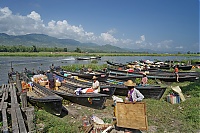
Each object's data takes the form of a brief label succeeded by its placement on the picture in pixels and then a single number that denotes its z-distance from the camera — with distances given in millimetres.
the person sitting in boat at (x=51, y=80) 11689
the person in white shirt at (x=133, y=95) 5672
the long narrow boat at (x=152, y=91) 10594
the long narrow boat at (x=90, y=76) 15568
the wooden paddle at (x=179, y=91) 10171
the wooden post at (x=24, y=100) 6648
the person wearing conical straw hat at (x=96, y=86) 10262
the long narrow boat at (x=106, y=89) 10648
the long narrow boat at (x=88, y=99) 9020
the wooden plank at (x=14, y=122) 4860
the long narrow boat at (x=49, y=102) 7777
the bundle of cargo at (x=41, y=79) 12688
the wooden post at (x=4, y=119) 4977
